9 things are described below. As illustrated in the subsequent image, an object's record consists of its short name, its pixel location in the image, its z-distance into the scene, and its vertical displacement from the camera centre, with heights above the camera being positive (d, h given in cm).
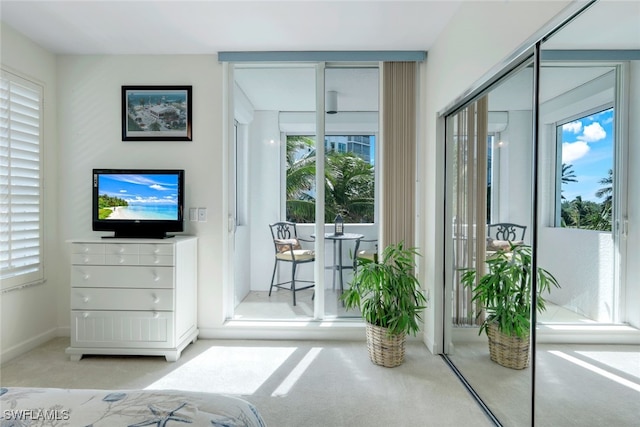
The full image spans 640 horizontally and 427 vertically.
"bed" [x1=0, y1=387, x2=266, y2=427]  88 -54
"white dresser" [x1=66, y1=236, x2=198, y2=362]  269 -68
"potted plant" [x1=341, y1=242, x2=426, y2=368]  261 -74
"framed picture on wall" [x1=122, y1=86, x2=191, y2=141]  315 +86
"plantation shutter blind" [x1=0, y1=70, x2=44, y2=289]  265 +21
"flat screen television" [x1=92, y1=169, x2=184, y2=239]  293 +7
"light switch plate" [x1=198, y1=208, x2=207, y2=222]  316 -5
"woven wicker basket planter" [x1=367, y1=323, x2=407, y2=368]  261 -104
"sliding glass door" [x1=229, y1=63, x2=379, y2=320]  327 +34
